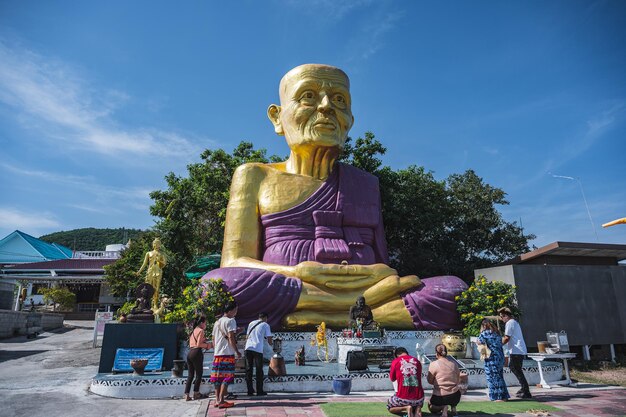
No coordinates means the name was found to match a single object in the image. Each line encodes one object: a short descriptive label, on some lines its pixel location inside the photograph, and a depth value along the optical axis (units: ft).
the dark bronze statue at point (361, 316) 26.96
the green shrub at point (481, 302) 27.63
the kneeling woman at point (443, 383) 14.79
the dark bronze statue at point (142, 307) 25.86
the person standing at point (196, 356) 17.71
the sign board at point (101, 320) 42.17
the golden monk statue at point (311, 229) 28.63
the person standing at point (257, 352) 18.66
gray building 31.67
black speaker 21.53
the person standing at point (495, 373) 18.13
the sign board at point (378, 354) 23.82
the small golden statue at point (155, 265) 31.19
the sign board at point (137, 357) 21.84
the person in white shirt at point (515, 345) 19.15
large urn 27.48
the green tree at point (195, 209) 48.16
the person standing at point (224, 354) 16.62
